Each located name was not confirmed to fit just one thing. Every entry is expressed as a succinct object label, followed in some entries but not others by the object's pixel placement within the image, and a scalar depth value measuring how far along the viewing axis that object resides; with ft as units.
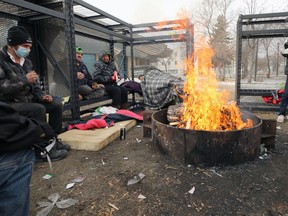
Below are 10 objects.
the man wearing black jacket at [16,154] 3.62
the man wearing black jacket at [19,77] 9.91
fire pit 9.59
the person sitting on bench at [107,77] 21.30
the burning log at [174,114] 12.66
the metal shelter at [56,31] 15.03
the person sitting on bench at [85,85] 18.63
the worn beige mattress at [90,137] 12.25
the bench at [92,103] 15.74
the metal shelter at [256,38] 20.84
